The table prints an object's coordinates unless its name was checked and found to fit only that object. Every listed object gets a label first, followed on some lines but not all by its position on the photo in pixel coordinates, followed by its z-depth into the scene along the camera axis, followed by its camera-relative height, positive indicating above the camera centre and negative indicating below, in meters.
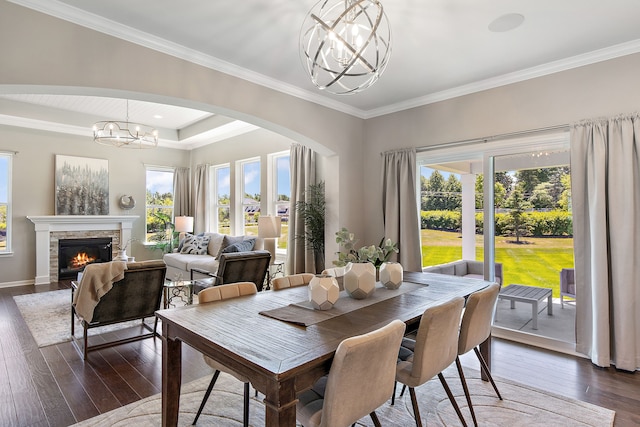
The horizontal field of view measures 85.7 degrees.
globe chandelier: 1.87 +1.53
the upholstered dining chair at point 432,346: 1.79 -0.70
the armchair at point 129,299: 3.29 -0.79
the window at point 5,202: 6.15 +0.34
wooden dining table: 1.29 -0.55
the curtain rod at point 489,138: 3.42 +0.87
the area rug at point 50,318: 3.75 -1.22
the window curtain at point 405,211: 4.42 +0.08
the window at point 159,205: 7.96 +0.35
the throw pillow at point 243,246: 5.42 -0.44
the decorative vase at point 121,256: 4.48 -0.48
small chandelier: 5.64 +1.65
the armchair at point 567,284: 3.45 -0.69
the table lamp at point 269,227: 5.19 -0.13
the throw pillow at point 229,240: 6.29 -0.39
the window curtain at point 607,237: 2.96 -0.20
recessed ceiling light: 2.63 +1.53
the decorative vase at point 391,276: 2.56 -0.44
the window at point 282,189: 6.23 +0.55
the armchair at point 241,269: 3.98 -0.60
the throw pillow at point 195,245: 6.77 -0.51
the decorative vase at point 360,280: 2.22 -0.40
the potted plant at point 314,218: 5.05 +0.00
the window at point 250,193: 6.88 +0.52
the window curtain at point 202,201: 7.88 +0.42
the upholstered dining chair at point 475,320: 2.15 -0.67
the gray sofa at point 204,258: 5.77 -0.70
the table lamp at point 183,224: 7.54 -0.10
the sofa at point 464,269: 4.07 -0.65
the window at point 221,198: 7.64 +0.48
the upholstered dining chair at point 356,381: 1.37 -0.70
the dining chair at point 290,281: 2.61 -0.50
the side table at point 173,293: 4.16 -0.88
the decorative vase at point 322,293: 1.98 -0.43
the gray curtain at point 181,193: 8.37 +0.65
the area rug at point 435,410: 2.23 -1.32
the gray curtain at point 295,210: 5.35 +0.17
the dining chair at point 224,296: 2.02 -0.51
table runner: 1.83 -0.53
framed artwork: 6.61 +0.69
